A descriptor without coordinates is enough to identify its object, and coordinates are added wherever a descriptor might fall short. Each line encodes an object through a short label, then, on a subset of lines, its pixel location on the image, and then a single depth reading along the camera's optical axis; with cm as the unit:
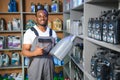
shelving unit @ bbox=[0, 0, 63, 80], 463
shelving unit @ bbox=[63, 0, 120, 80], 216
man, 264
